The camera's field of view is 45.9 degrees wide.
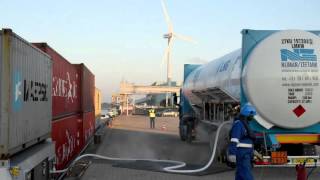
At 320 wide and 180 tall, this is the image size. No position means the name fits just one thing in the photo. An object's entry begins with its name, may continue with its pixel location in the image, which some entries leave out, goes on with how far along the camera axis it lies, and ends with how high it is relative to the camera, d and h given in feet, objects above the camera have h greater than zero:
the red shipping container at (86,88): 45.44 +1.87
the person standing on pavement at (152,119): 90.52 -4.60
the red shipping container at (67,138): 29.44 -3.38
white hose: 32.61 -6.01
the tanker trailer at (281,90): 29.27 +0.72
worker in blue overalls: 22.56 -2.87
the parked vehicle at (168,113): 186.00 -6.29
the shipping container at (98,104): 79.80 -0.65
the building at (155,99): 281.84 +0.92
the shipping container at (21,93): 15.91 +0.40
